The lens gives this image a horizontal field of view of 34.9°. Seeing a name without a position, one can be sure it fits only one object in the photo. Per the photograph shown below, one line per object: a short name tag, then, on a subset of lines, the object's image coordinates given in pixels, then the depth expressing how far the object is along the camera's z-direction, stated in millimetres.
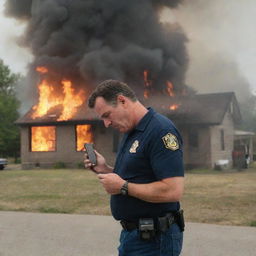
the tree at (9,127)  33344
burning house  22516
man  2277
